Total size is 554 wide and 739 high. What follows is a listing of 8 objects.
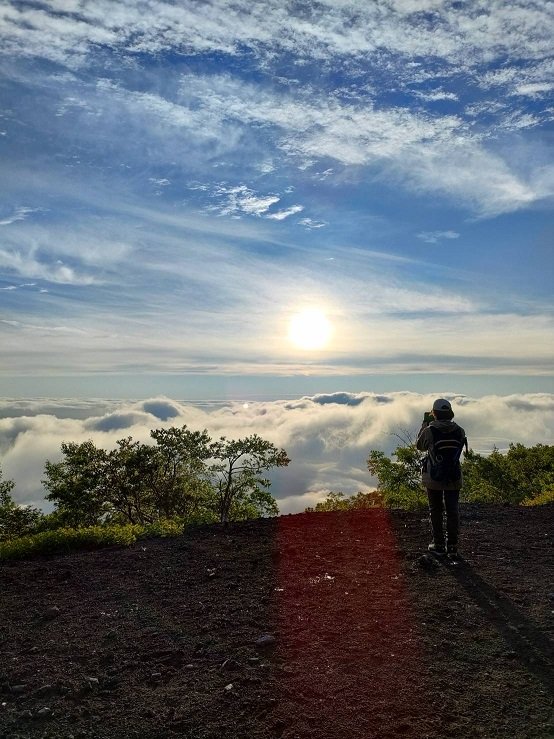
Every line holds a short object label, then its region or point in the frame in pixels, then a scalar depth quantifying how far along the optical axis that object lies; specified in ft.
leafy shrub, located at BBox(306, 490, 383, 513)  75.05
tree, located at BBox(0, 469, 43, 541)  109.03
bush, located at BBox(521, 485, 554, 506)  55.62
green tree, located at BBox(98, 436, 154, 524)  88.99
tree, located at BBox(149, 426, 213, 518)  87.20
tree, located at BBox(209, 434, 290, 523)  79.61
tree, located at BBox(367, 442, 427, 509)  100.73
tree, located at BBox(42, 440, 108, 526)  87.66
